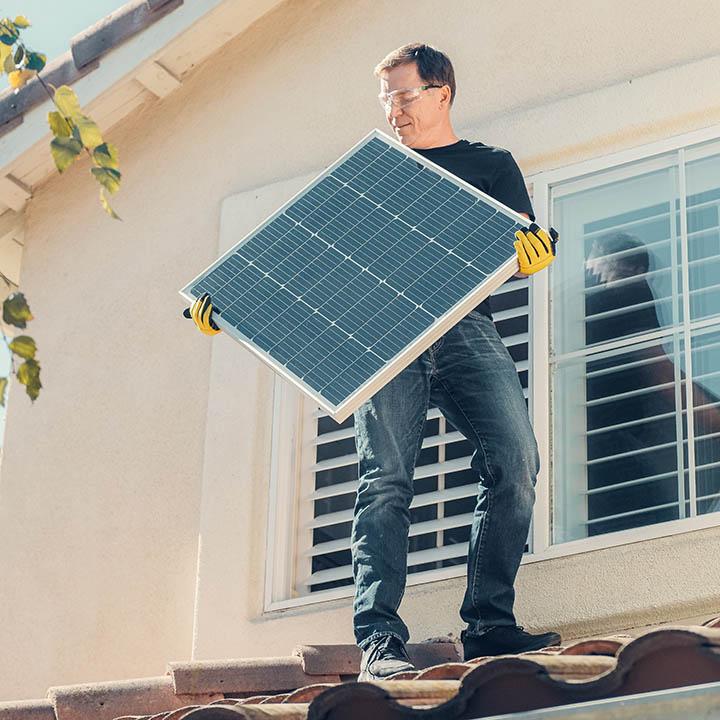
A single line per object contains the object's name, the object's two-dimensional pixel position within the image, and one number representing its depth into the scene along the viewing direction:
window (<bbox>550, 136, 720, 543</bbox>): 10.61
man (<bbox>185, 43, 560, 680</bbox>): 9.15
